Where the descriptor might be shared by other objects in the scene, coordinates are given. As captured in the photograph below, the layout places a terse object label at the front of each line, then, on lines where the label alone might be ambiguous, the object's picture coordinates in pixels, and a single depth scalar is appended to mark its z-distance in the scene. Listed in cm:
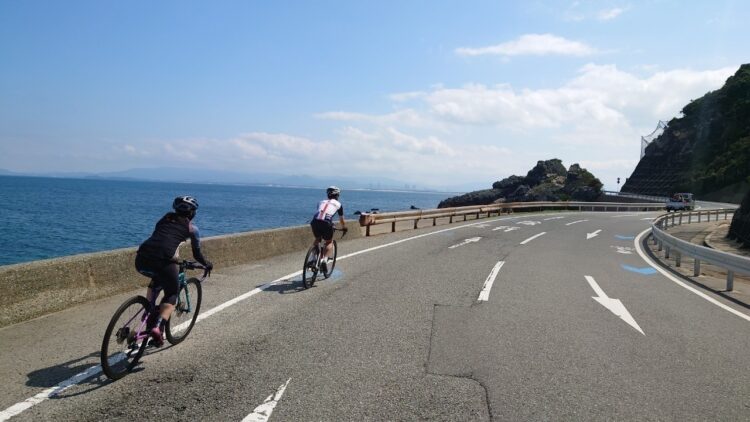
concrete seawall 638
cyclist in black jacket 520
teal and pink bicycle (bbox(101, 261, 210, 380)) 467
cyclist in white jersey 943
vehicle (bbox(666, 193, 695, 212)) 4519
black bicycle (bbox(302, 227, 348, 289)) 912
